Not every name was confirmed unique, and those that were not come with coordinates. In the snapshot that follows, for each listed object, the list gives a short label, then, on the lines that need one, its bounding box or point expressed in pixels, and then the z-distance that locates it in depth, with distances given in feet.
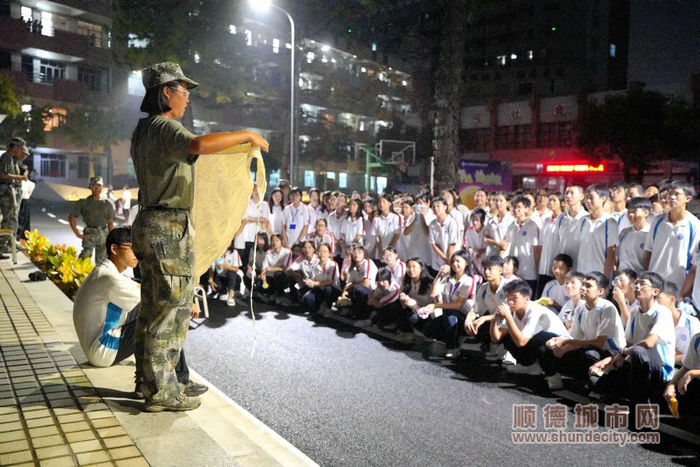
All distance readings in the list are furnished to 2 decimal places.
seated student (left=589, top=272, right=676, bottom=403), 17.57
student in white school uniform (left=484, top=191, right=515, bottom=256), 30.53
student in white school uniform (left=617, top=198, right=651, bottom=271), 24.63
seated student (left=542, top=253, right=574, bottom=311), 24.48
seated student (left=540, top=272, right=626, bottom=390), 19.60
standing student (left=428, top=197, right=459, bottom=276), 32.55
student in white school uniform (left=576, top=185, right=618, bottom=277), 25.55
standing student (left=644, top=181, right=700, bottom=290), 22.72
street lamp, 58.59
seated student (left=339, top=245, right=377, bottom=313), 30.09
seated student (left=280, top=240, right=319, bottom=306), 33.68
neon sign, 119.18
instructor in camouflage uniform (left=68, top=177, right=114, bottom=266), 31.32
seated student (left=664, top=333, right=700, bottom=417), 16.06
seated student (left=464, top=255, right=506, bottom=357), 23.57
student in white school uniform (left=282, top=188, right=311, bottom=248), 39.86
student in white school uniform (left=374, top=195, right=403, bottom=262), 36.88
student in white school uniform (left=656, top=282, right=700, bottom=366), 19.29
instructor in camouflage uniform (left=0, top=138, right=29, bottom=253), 34.32
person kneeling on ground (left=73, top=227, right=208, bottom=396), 15.47
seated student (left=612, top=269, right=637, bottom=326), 21.72
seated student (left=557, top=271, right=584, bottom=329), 21.76
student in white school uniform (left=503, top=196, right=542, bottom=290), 29.01
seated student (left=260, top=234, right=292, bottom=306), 34.42
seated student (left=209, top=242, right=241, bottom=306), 34.76
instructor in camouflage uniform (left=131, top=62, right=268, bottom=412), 12.19
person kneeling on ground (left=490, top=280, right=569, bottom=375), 21.09
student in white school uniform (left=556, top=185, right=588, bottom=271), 27.09
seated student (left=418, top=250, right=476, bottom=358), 24.48
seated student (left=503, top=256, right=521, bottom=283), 24.98
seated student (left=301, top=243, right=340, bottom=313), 31.89
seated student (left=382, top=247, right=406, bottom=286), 29.91
